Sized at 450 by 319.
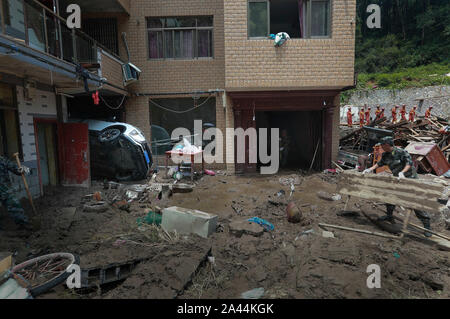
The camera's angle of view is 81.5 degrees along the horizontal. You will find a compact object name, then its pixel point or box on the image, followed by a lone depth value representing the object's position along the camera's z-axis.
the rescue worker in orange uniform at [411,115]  13.38
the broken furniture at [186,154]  9.30
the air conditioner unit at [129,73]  10.17
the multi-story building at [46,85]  5.39
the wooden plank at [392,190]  4.46
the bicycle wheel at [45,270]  3.56
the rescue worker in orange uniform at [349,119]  16.27
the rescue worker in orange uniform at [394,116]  14.11
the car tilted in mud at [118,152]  9.15
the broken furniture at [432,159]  9.37
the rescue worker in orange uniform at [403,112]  13.85
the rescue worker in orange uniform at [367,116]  14.99
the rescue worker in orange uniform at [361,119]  15.25
